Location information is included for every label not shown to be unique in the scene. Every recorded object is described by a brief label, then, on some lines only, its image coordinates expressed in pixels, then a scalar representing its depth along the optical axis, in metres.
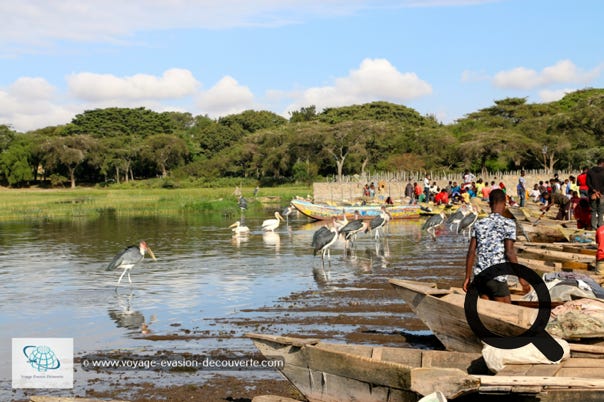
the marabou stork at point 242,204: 41.34
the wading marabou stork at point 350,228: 22.21
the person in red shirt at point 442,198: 40.06
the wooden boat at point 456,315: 7.60
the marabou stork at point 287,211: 36.34
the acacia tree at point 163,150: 82.38
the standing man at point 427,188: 42.25
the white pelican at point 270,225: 29.55
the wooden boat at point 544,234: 18.41
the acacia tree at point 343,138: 68.38
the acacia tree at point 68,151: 77.62
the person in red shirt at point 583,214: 18.64
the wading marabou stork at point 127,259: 16.22
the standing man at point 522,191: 34.66
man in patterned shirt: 8.34
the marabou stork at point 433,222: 26.30
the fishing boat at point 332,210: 35.98
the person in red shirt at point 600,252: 11.57
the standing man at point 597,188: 16.12
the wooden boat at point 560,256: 13.27
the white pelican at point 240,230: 28.39
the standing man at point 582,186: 19.77
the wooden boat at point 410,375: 6.14
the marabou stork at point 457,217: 27.50
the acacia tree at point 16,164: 77.94
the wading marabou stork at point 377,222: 24.70
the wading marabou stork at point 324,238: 19.20
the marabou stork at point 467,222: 23.98
